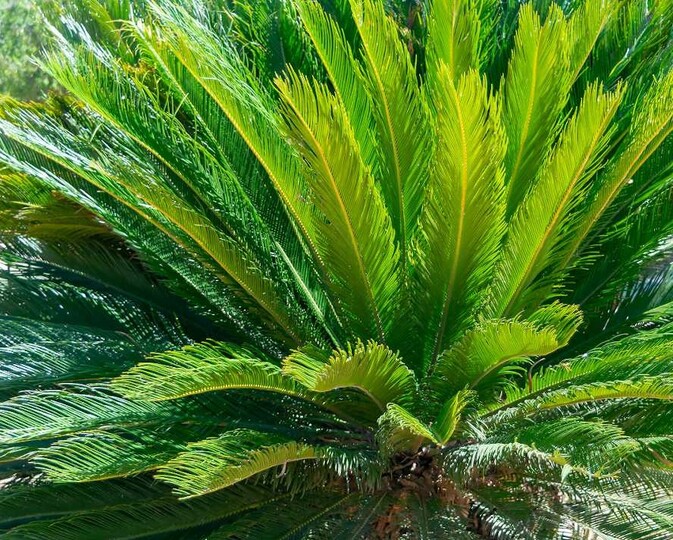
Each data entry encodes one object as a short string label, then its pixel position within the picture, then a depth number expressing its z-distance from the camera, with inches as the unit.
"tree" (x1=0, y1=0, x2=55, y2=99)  442.0
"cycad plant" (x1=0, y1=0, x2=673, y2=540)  106.9
